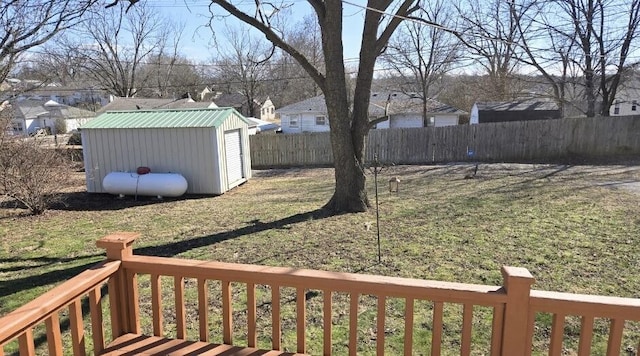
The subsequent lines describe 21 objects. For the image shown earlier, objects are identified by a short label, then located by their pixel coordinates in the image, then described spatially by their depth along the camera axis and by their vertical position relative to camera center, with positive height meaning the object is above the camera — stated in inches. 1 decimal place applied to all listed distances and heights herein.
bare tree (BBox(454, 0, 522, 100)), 689.6 +113.9
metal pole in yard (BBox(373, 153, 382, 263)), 202.2 -64.4
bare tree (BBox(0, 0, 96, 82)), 339.6 +90.1
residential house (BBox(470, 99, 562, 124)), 989.2 +13.7
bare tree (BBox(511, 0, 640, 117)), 637.3 +107.2
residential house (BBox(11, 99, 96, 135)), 1563.7 +18.0
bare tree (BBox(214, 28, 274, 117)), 1419.8 +158.3
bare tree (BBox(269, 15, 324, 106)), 1198.9 +163.6
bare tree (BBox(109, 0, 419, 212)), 281.6 +27.2
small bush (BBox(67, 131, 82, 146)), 979.3 -44.2
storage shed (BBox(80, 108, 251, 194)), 419.2 -25.6
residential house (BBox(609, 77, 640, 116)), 1243.7 +31.0
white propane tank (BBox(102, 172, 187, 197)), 404.5 -60.6
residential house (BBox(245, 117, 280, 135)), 1031.1 -19.5
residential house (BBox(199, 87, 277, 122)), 1674.5 +63.0
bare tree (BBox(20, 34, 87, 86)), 705.3 +110.2
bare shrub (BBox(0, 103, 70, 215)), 318.0 -37.5
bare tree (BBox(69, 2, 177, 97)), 1297.4 +178.0
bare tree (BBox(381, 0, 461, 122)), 987.8 +139.4
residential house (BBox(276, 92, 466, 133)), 1103.6 +12.5
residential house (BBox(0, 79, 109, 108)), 2086.5 +134.2
